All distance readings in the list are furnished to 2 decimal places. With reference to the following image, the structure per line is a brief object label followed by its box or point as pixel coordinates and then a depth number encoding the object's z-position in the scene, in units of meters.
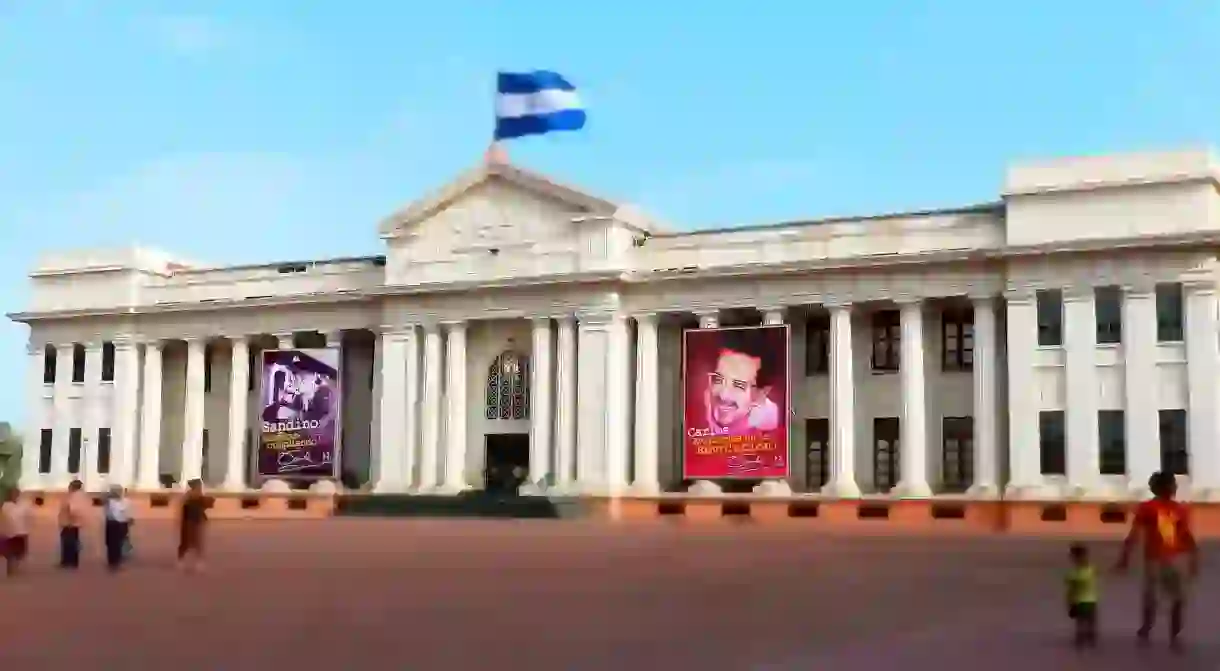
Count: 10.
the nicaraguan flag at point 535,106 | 41.56
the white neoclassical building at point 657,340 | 34.78
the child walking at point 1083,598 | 11.70
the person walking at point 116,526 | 20.97
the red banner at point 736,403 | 38.31
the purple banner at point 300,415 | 44.34
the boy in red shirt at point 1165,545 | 11.43
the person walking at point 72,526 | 21.17
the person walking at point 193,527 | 20.02
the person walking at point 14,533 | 19.88
